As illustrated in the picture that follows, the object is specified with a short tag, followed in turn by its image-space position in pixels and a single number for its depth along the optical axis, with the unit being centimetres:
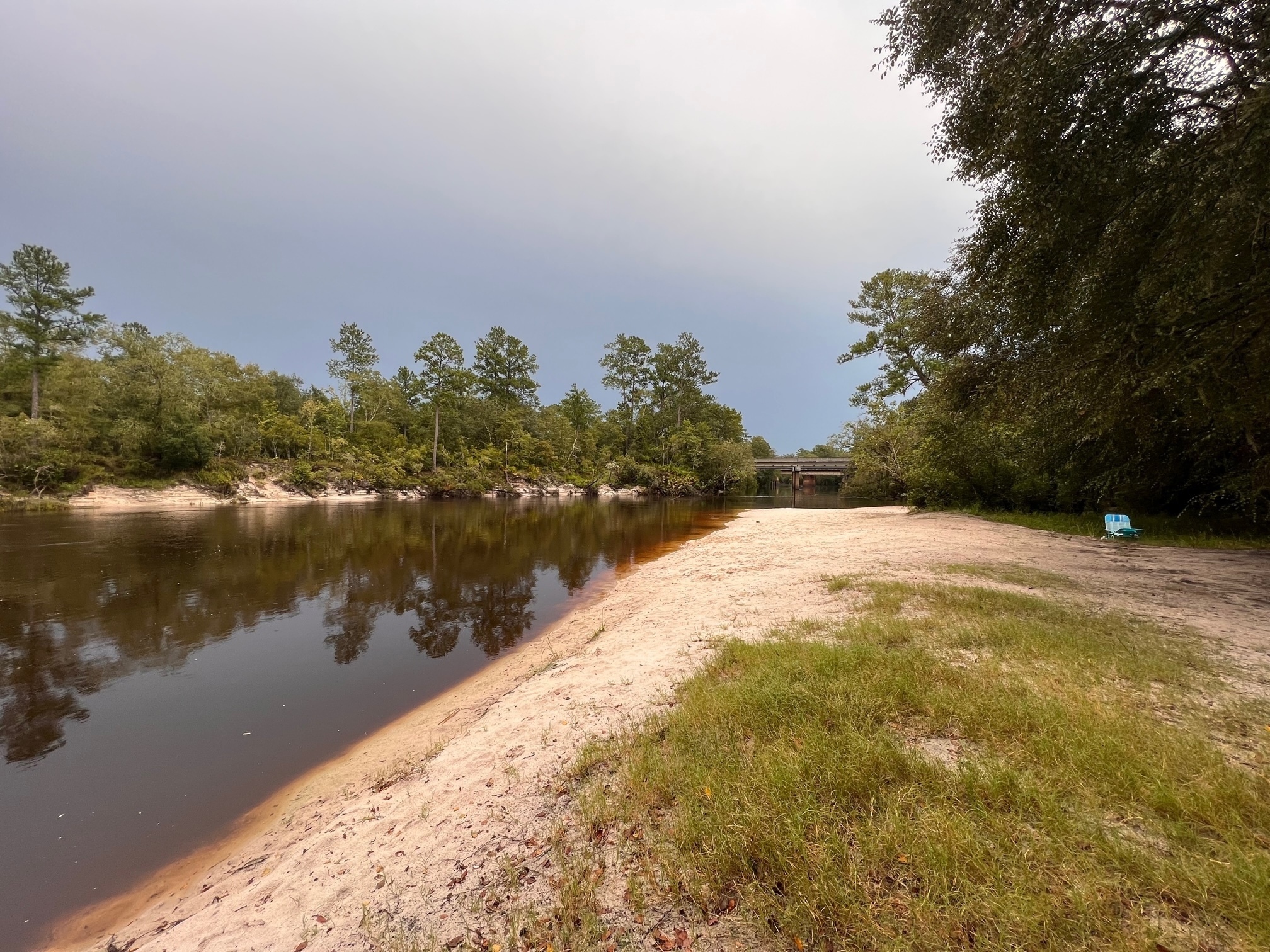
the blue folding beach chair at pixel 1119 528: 1338
